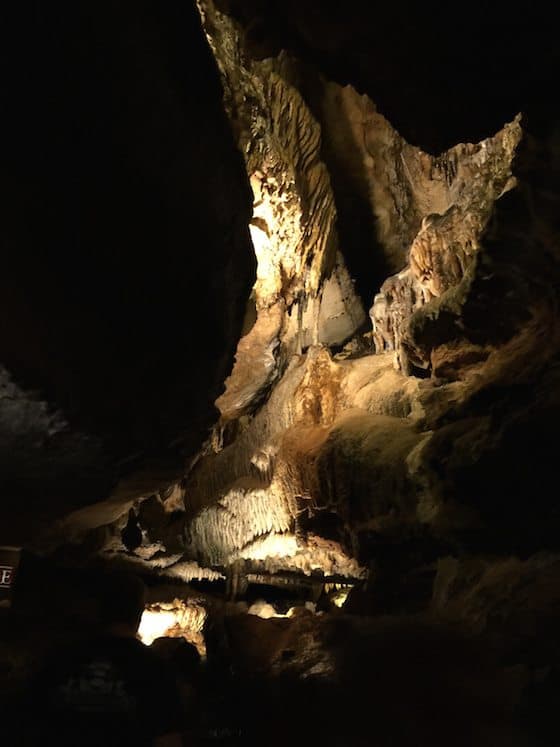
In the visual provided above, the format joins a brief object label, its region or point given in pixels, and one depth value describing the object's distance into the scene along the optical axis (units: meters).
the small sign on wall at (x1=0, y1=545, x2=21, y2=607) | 4.14
